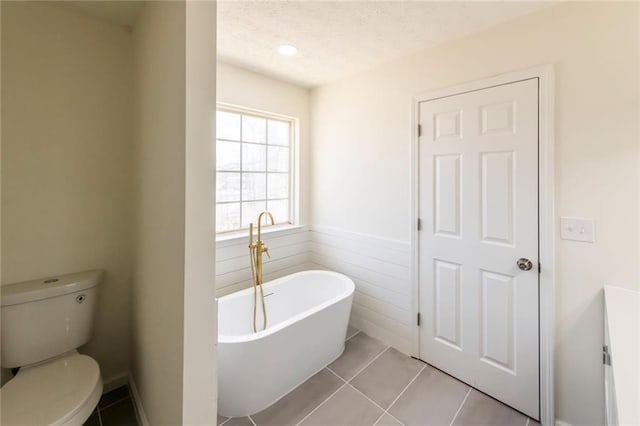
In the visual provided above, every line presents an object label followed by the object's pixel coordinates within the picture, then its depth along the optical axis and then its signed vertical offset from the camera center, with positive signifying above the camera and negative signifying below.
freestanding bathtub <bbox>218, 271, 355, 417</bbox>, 1.61 -0.92
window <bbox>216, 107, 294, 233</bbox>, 2.47 +0.43
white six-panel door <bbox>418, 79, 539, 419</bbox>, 1.65 -0.21
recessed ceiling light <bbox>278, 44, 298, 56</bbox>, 2.00 +1.24
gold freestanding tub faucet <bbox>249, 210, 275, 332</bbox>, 2.24 -0.50
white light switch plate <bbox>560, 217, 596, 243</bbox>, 1.45 -0.11
